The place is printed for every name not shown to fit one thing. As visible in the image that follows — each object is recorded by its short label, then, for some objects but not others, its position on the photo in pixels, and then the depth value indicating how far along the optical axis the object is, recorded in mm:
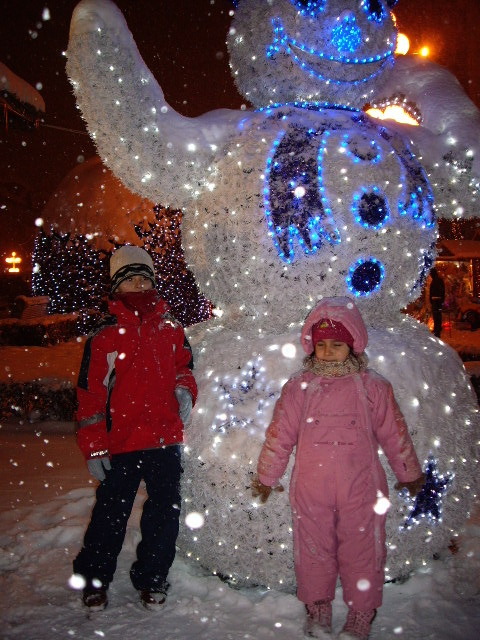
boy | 2721
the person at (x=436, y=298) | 12859
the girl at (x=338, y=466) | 2416
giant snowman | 2617
